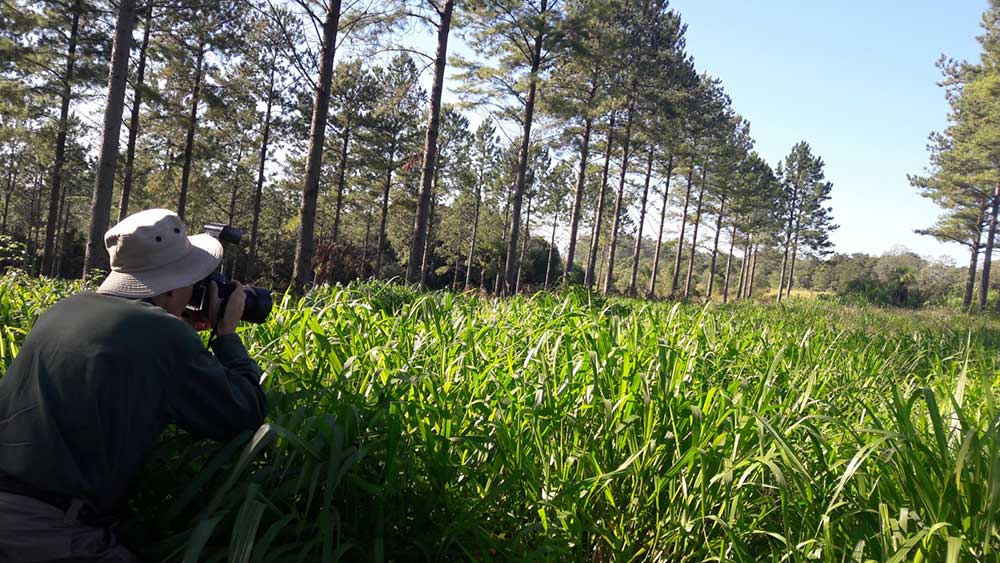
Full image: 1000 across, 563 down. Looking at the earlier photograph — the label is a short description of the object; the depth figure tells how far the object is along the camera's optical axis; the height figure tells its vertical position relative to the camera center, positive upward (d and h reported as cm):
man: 138 -50
